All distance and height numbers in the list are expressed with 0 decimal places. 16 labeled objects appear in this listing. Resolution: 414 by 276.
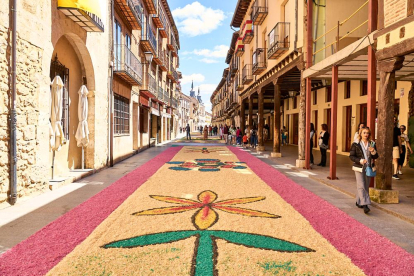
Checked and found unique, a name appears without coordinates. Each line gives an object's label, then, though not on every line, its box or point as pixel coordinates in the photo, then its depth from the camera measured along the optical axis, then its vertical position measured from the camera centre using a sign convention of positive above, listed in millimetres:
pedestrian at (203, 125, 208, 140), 36438 -448
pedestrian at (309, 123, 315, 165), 11479 -228
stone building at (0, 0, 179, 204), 5723 +1427
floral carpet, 3119 -1457
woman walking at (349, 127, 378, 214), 5390 -574
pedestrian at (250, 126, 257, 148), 22078 -563
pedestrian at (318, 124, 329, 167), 10978 -429
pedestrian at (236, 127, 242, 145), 25728 -575
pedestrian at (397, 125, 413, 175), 8784 -493
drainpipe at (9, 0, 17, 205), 5586 -144
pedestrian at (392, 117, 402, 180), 8465 -532
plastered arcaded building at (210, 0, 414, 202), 5832 +2008
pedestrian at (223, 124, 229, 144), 29094 -252
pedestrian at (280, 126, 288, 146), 24097 -445
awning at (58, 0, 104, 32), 7186 +3031
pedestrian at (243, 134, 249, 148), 23469 -809
